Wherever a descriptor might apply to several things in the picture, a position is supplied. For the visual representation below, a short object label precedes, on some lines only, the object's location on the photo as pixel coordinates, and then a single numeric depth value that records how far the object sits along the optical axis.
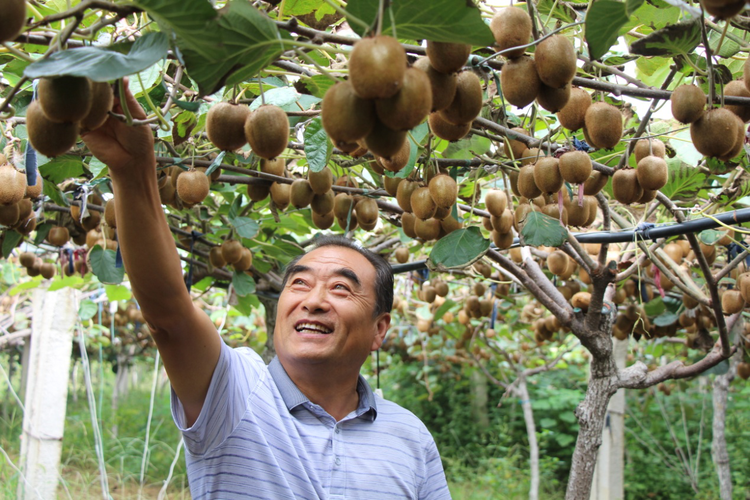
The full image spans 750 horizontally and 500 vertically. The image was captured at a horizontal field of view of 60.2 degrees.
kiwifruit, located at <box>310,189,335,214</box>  1.79
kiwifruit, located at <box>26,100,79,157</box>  0.68
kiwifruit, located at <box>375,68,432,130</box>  0.63
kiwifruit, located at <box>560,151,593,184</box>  1.20
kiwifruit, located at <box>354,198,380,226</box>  1.95
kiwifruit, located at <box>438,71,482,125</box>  0.81
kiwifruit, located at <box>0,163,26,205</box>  1.40
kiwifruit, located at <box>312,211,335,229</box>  1.89
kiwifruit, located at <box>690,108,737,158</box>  0.95
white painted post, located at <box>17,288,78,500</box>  4.30
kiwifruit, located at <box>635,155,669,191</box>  1.26
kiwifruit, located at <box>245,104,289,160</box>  0.88
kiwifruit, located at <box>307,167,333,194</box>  1.67
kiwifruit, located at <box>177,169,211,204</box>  1.53
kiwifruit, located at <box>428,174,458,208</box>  1.36
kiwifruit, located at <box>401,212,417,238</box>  1.75
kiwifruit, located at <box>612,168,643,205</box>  1.35
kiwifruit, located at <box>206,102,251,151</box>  0.91
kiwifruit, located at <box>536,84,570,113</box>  0.88
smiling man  1.14
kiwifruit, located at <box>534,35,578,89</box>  0.84
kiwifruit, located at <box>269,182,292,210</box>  1.79
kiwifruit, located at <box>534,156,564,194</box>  1.24
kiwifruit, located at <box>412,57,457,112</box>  0.77
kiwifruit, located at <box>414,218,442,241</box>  1.65
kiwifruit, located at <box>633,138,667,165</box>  1.33
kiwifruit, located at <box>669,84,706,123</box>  0.96
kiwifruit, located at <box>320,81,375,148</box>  0.64
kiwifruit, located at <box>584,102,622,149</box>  1.07
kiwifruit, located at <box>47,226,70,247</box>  2.46
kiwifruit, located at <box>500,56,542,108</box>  0.87
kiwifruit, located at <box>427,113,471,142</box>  0.90
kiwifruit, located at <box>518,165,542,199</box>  1.36
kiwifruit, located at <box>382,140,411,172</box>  1.00
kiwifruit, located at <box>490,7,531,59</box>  0.85
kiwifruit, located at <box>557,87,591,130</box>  1.10
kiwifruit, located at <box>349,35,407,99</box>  0.60
